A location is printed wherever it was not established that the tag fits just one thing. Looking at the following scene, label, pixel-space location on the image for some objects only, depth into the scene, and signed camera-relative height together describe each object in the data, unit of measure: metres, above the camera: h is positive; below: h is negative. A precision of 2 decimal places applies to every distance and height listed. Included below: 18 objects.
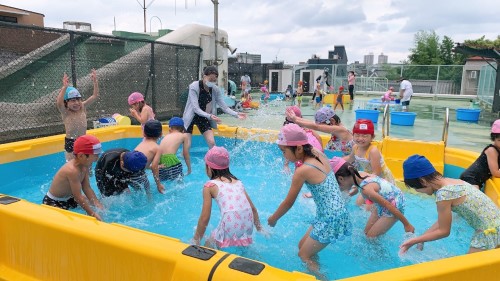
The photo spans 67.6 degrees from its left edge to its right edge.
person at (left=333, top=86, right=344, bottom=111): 15.13 -0.94
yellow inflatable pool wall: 2.01 -1.06
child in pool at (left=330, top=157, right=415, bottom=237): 3.43 -1.06
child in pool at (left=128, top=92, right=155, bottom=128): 6.14 -0.59
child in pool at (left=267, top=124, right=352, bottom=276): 2.99 -0.89
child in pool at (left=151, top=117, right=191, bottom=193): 5.14 -1.21
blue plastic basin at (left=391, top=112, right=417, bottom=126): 11.16 -1.18
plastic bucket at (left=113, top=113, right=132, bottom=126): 8.50 -1.05
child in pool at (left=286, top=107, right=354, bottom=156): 4.64 -0.62
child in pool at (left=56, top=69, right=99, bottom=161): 5.18 -0.59
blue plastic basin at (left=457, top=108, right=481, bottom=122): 12.23 -1.13
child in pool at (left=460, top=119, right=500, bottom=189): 4.22 -1.00
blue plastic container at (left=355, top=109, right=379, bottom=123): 11.07 -1.06
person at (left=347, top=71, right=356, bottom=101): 18.64 -0.31
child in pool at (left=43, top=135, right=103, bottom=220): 3.53 -1.08
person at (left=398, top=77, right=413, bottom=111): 13.66 -0.54
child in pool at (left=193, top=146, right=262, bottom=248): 3.10 -1.10
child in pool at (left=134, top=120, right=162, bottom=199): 4.98 -0.89
